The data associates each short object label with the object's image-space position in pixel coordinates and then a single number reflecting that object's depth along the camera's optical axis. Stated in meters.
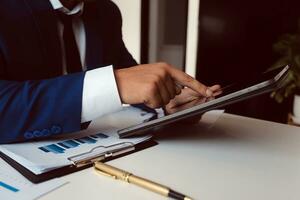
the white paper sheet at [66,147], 0.61
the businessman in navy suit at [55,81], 0.69
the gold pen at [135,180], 0.53
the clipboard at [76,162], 0.58
